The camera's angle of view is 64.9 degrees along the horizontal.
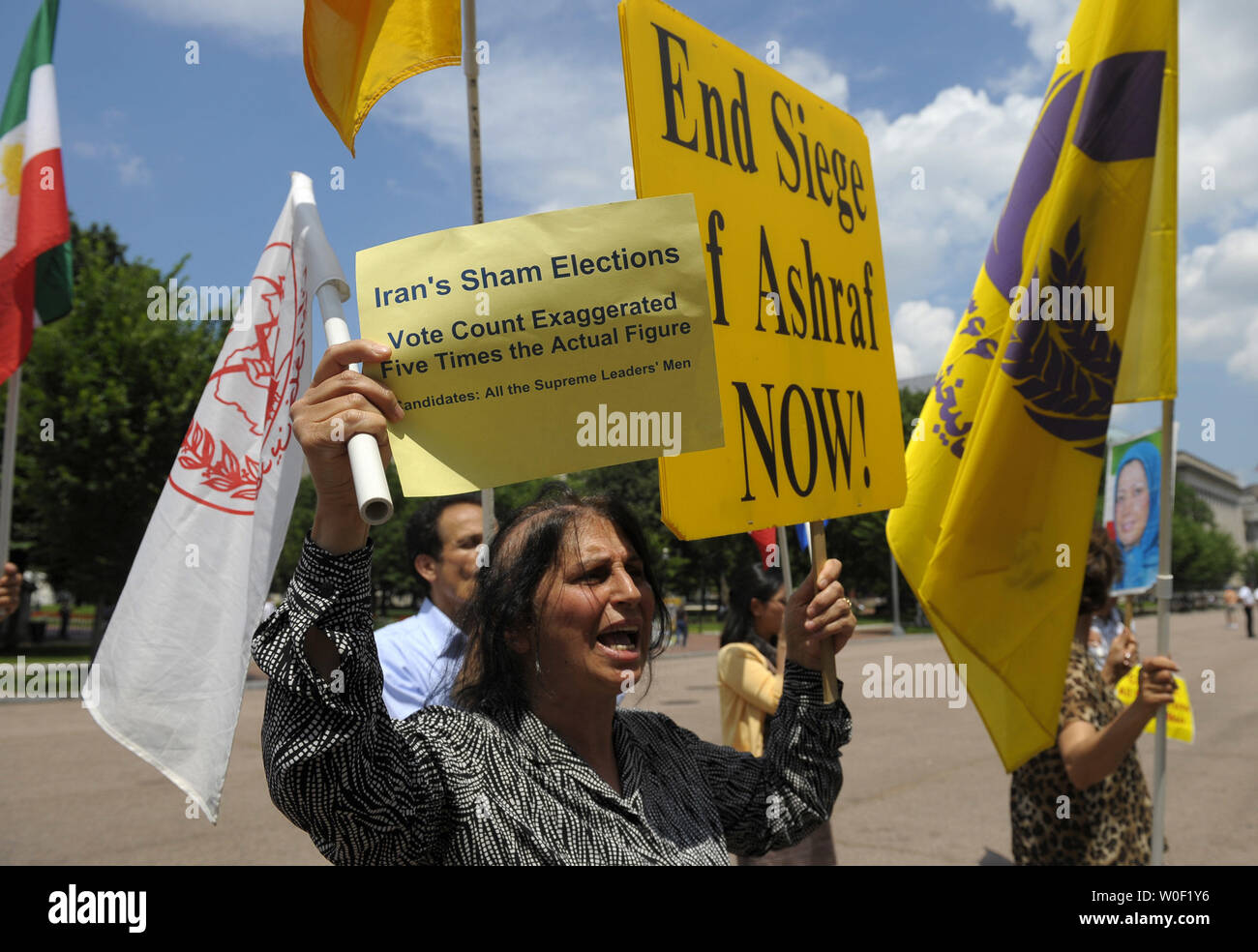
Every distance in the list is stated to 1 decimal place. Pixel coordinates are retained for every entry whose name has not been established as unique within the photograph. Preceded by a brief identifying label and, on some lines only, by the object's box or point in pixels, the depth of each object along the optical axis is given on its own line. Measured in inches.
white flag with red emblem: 105.1
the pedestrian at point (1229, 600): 1412.4
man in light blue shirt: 125.6
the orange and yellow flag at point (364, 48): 83.0
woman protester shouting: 56.7
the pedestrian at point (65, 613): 1382.6
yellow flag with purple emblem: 118.2
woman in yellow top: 151.0
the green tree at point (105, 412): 823.1
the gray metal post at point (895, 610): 1432.1
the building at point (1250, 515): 4911.4
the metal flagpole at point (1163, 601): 116.8
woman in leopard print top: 115.7
